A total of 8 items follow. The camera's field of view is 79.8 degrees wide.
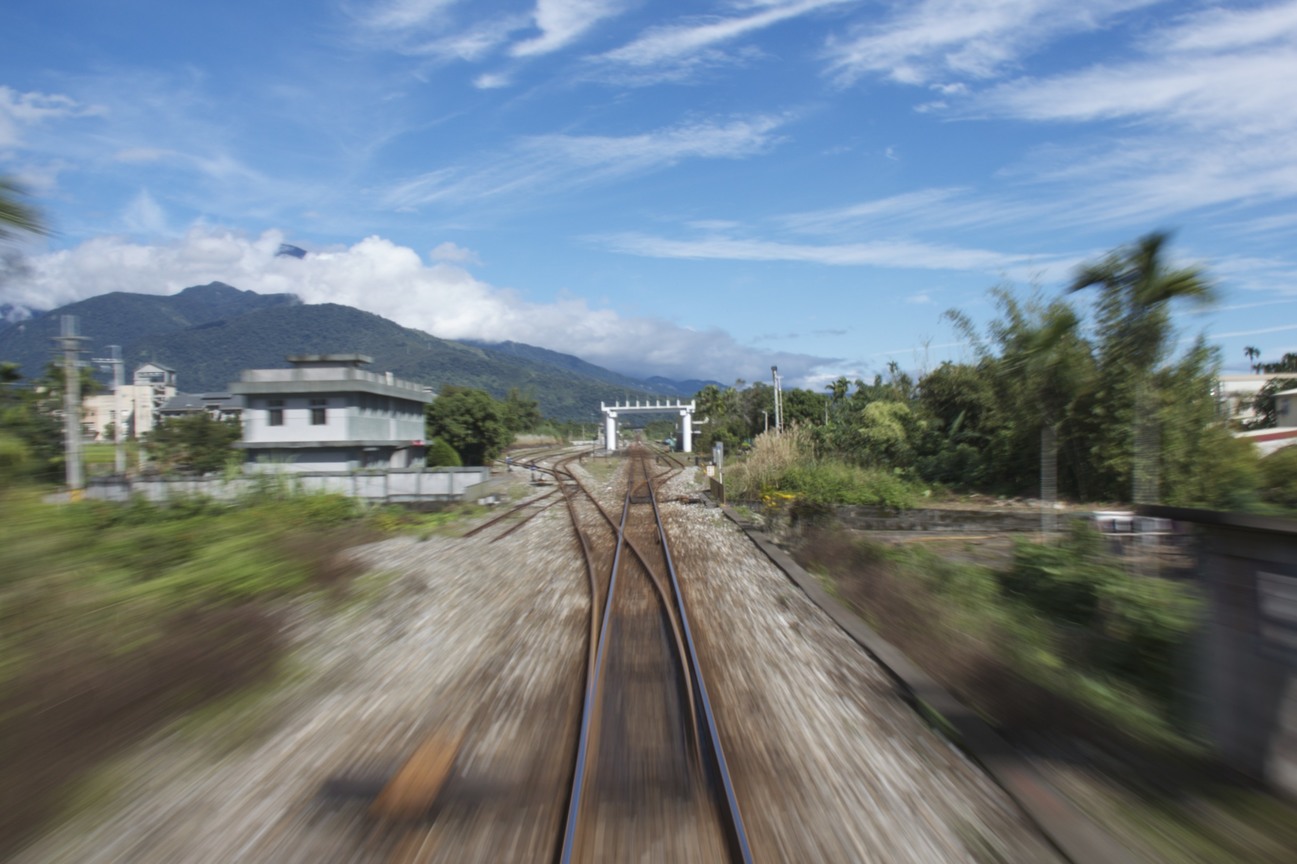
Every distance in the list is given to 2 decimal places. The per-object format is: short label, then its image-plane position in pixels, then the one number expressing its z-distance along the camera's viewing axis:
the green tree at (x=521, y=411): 71.56
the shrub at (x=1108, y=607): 5.67
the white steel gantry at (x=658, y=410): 75.06
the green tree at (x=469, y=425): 46.66
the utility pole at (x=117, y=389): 25.86
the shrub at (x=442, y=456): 43.00
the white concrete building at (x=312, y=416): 34.75
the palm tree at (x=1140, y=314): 13.11
